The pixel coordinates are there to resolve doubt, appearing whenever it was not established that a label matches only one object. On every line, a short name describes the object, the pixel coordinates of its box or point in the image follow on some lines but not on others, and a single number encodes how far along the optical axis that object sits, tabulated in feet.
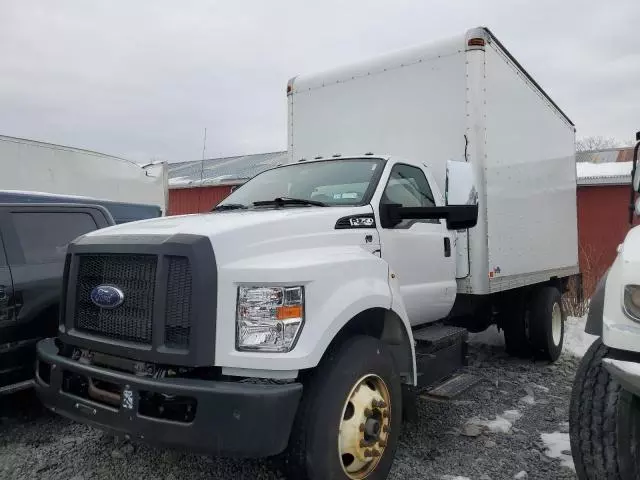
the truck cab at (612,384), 7.18
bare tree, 113.51
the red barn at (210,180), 59.67
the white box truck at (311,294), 8.23
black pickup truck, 12.48
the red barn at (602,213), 43.37
